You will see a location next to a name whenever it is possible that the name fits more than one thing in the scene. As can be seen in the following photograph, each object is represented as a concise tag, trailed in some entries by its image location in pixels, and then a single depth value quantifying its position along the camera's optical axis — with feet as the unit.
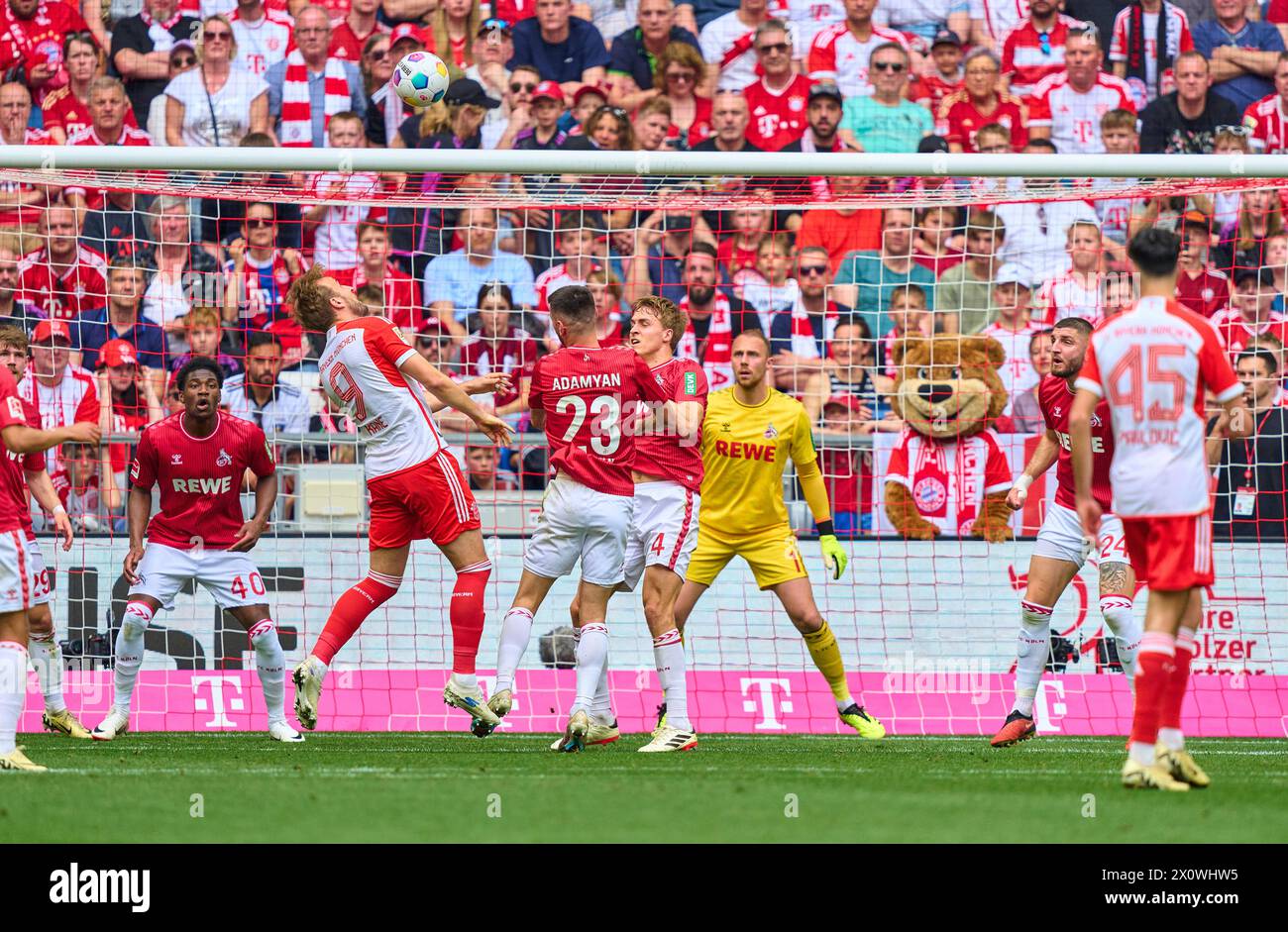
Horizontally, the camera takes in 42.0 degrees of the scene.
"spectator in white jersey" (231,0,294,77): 52.65
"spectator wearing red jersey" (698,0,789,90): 53.16
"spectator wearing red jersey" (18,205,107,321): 43.83
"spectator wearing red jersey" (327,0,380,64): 53.01
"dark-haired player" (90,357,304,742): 32.89
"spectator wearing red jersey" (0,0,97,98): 52.85
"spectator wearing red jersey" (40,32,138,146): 52.06
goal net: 37.24
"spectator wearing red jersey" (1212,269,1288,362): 42.60
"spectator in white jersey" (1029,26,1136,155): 52.26
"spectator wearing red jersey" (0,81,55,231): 51.60
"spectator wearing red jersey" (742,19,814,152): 51.78
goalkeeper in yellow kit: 33.24
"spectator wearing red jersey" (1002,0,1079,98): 53.16
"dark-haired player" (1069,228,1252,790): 21.22
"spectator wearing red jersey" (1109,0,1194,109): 52.85
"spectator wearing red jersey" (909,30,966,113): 52.93
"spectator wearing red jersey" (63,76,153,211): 51.55
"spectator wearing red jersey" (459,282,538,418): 44.86
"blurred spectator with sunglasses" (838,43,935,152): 51.96
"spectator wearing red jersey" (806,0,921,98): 53.06
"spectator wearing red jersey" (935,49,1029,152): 52.13
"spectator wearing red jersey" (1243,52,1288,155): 51.19
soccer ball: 35.47
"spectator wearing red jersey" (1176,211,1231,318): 45.06
